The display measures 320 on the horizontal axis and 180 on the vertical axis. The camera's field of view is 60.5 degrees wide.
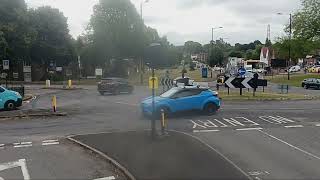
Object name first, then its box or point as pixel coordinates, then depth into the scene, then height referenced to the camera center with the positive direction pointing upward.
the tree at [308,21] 38.68 +7.68
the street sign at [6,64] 22.23 +1.07
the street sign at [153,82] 9.27 -0.20
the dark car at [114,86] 22.81 -0.83
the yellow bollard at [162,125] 9.06 -1.62
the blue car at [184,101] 12.34 -1.15
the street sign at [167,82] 22.19 -0.51
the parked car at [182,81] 21.14 -0.38
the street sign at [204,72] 39.25 +0.54
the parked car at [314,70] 50.92 +0.98
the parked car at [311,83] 30.74 -0.91
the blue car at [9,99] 15.11 -1.24
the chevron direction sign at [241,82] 17.05 -0.42
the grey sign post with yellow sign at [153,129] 8.87 -1.74
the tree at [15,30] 33.62 +5.92
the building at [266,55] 68.87 +5.30
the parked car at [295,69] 55.68 +1.28
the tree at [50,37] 38.33 +5.64
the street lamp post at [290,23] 40.97 +7.78
